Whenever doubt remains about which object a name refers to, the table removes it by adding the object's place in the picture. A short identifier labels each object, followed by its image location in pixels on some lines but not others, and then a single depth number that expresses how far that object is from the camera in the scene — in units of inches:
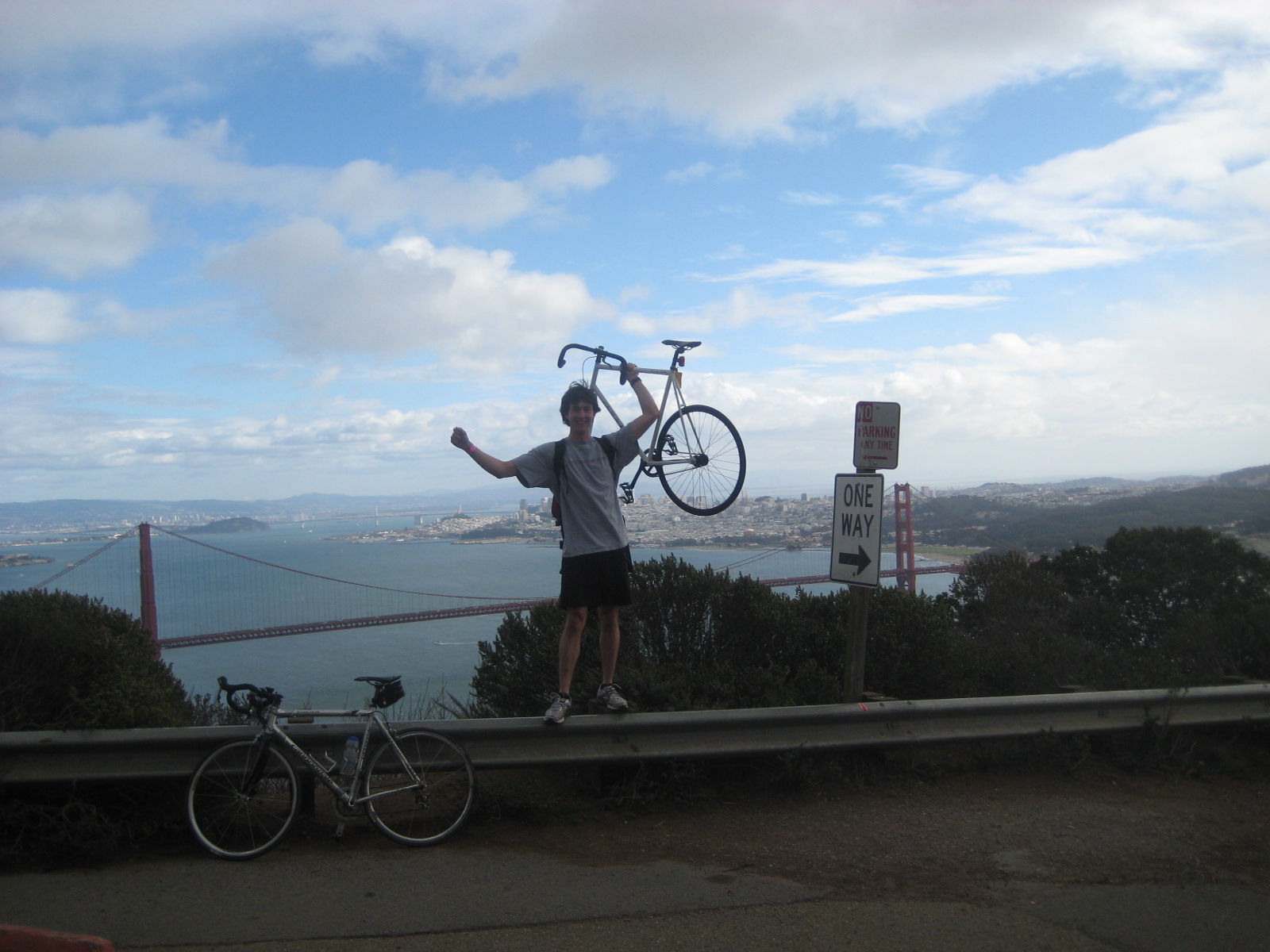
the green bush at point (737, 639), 253.3
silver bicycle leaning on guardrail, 169.5
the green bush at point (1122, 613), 270.1
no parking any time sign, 217.6
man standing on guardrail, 192.2
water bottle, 173.2
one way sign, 209.6
